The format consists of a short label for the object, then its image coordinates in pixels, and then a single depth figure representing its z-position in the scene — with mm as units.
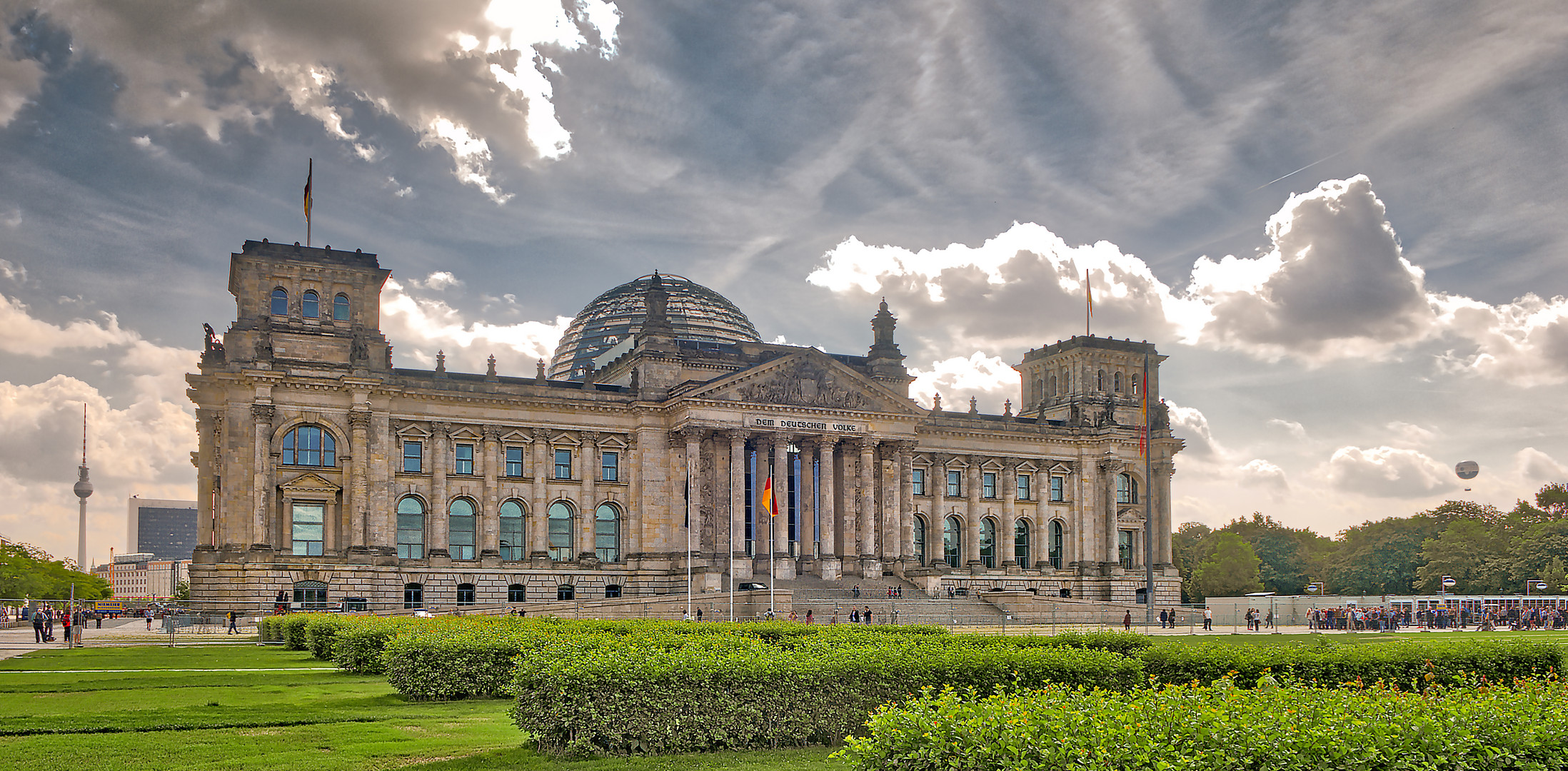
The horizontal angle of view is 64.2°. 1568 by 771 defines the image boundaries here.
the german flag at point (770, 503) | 69062
